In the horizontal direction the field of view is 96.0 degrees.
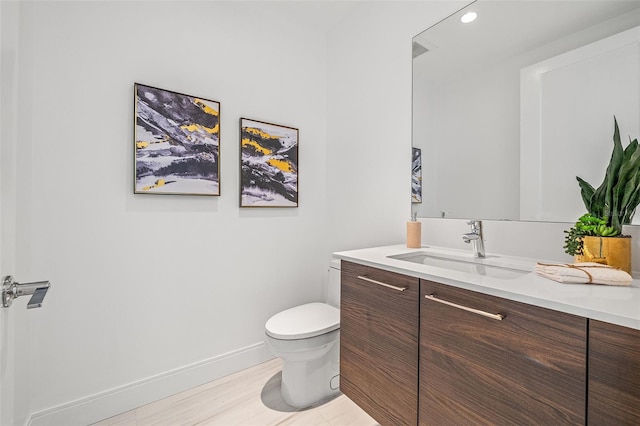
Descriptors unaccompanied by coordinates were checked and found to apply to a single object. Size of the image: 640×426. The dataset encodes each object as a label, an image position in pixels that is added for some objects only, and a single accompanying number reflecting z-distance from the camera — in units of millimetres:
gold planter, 922
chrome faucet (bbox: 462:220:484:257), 1322
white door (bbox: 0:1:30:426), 903
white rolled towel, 836
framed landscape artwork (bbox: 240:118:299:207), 1991
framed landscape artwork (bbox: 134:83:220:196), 1606
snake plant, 958
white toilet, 1532
